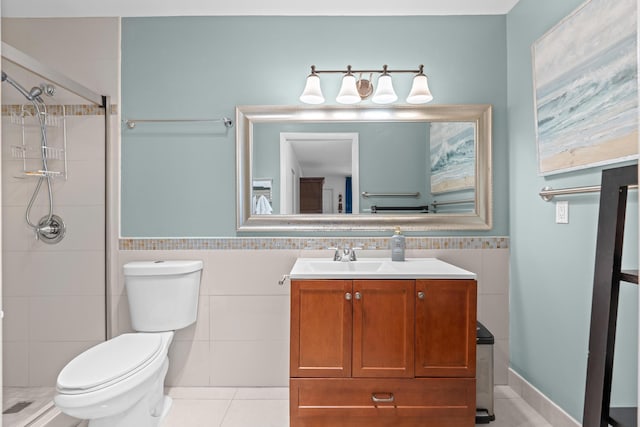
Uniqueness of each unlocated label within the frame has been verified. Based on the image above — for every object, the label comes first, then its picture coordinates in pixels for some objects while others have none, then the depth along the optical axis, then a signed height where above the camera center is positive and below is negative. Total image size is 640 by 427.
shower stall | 2.00 -0.14
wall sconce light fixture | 2.23 +0.68
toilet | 1.58 -0.71
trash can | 2.01 -0.87
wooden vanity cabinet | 1.81 -0.67
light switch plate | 1.85 -0.01
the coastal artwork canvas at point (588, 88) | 1.45 +0.52
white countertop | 1.82 -0.32
